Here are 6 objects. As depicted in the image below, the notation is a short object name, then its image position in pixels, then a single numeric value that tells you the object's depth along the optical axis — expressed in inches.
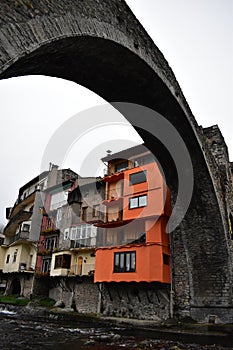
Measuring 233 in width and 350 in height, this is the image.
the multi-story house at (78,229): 693.3
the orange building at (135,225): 522.9
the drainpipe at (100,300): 582.6
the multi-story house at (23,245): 866.1
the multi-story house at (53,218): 796.6
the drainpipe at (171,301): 479.0
